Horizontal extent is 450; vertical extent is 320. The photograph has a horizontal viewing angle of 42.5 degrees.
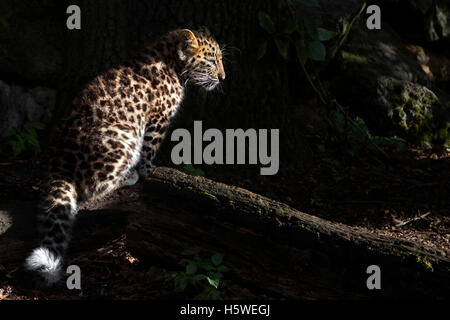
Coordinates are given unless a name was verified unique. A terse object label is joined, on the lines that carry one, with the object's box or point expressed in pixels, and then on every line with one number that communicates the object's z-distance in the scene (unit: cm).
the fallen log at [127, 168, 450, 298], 437
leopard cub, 500
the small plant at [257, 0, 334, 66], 730
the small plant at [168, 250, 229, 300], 462
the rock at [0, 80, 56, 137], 805
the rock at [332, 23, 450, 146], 958
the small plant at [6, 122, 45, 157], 762
